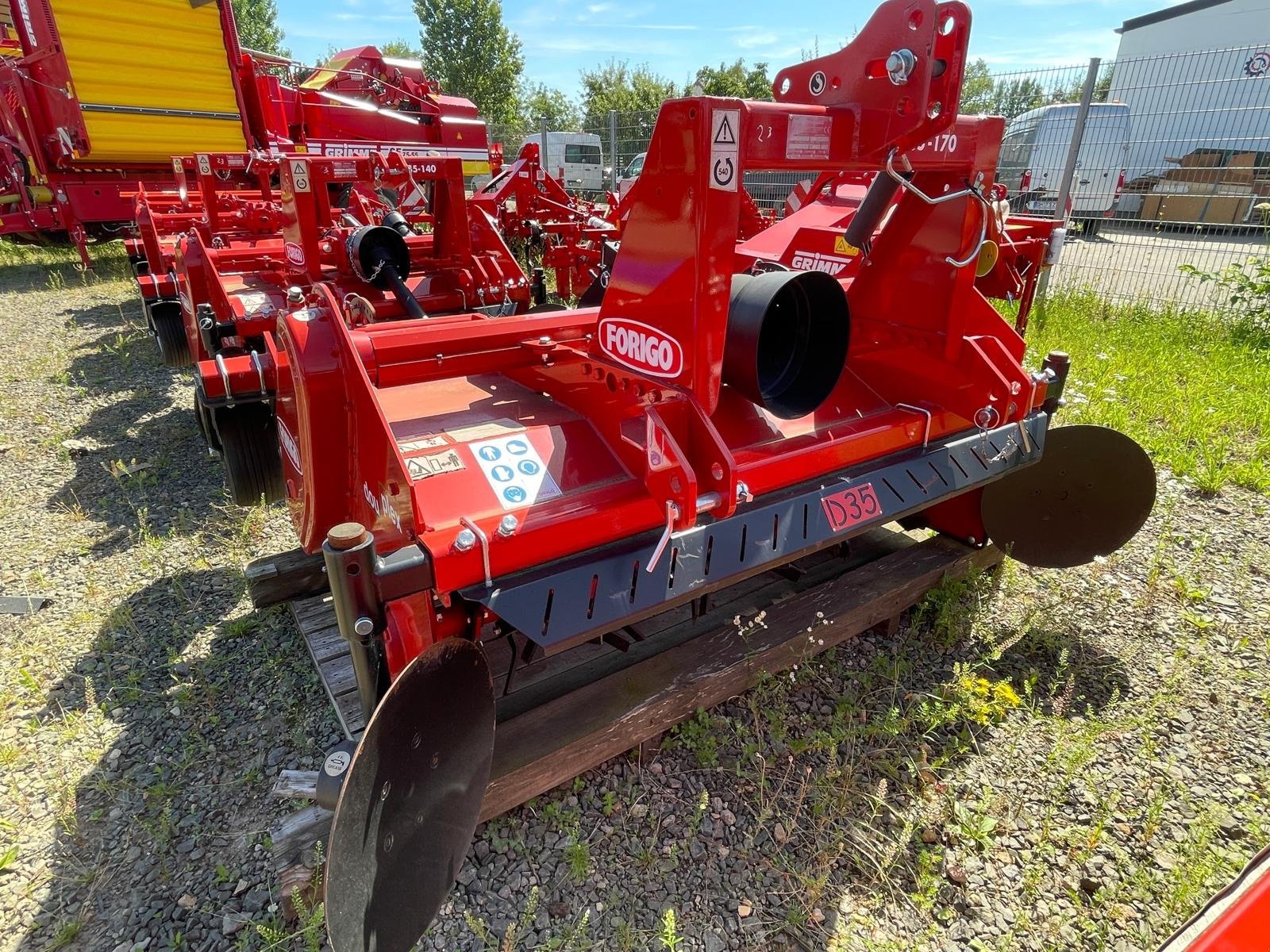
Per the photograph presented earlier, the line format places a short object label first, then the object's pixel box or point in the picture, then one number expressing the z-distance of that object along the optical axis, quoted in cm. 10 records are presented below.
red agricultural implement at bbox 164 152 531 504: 347
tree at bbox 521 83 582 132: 4647
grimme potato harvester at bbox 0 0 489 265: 821
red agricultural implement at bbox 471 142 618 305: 712
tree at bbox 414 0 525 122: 3288
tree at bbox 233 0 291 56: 3756
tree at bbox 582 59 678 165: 4134
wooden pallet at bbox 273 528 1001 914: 222
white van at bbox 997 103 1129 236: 887
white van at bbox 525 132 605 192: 2127
